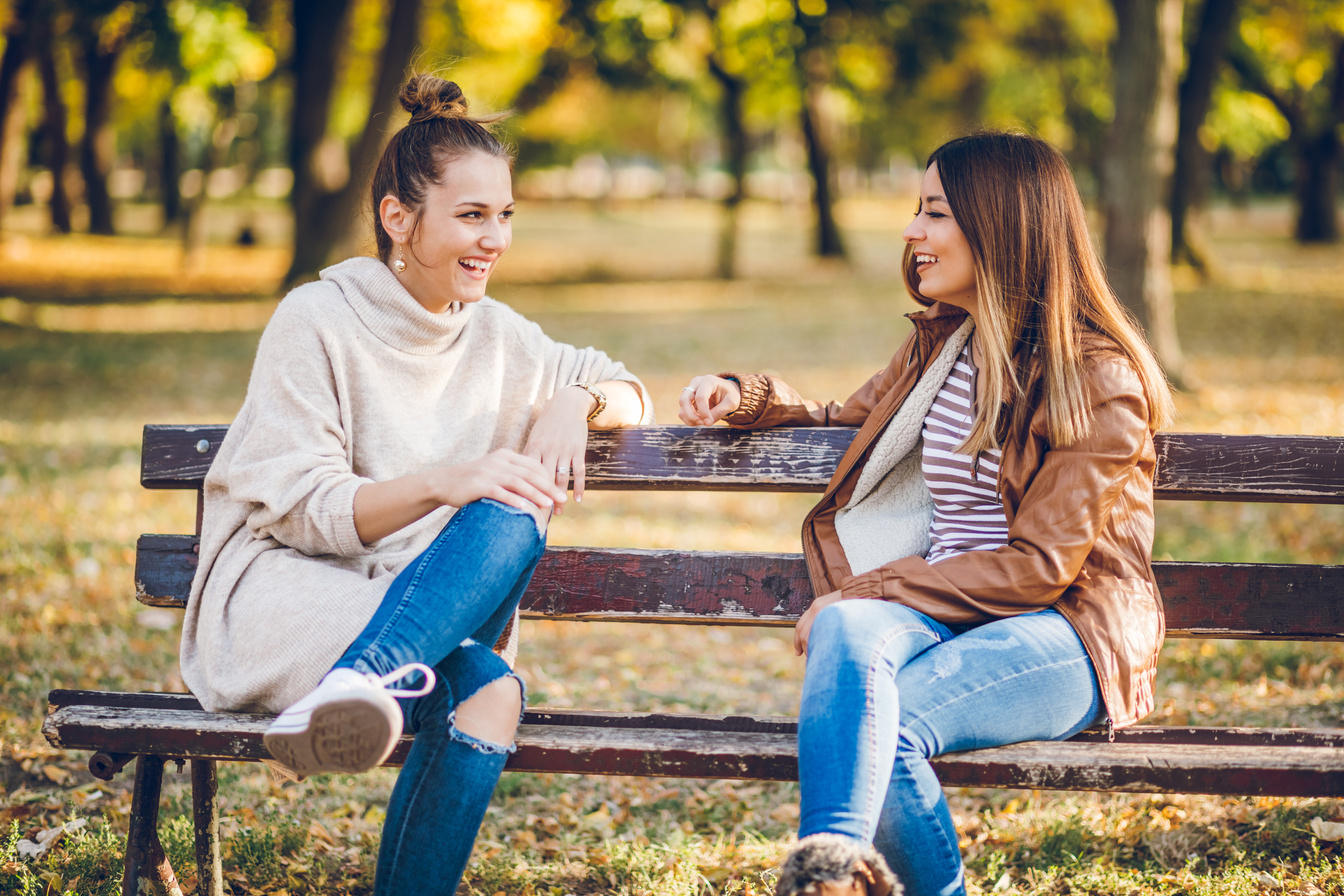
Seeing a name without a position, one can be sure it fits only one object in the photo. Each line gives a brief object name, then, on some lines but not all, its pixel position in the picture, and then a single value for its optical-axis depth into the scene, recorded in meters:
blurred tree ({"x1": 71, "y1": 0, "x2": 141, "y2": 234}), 14.05
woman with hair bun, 2.27
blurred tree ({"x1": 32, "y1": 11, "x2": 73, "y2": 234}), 23.64
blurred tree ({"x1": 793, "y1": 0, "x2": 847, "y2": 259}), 17.95
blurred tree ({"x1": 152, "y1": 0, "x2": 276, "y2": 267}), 13.02
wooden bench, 2.41
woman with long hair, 2.24
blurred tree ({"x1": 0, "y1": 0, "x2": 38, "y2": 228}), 14.29
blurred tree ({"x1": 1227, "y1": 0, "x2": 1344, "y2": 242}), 18.81
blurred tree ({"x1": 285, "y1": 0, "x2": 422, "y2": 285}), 15.55
